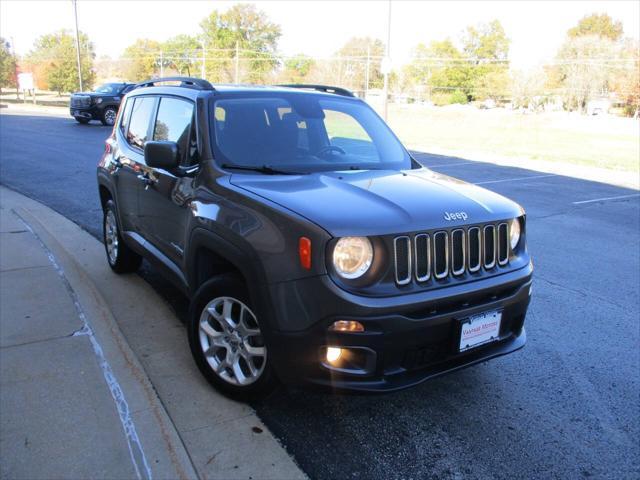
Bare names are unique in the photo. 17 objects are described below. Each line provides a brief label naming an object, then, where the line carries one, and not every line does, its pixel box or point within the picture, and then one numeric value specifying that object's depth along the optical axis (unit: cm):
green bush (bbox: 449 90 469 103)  7662
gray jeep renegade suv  272
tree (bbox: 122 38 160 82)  8556
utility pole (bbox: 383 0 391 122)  2350
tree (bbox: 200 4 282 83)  10450
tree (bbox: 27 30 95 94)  5412
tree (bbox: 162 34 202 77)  9359
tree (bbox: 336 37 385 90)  7275
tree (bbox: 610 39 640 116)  5206
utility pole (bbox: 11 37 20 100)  5494
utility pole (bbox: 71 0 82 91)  3869
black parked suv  2519
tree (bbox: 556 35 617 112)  5900
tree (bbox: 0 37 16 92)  5147
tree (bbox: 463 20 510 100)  9619
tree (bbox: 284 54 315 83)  8361
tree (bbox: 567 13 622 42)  9644
